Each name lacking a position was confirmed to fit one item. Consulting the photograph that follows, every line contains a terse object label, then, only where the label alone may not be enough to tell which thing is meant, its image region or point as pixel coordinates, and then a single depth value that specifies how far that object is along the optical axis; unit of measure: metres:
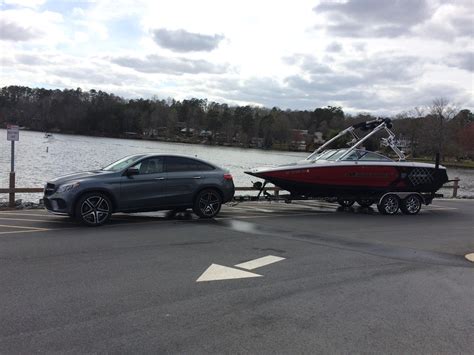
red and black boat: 14.96
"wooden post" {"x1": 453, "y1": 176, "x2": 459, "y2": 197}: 25.37
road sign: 14.10
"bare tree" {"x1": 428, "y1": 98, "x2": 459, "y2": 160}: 96.56
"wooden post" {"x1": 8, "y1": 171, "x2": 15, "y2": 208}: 13.84
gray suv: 10.62
